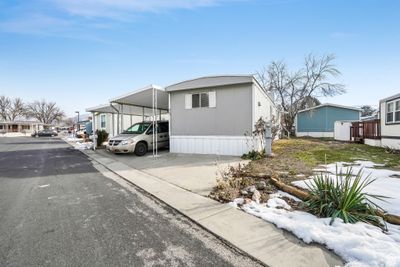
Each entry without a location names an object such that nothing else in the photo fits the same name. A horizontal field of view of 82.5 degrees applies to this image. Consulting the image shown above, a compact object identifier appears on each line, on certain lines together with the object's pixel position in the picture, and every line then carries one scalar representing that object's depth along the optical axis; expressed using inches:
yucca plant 131.3
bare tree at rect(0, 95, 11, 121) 2605.8
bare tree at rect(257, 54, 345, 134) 1191.6
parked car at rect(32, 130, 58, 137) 1588.8
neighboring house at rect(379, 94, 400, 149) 454.3
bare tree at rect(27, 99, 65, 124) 2891.2
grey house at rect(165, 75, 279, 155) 396.5
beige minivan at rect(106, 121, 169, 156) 445.7
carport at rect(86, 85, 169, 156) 459.0
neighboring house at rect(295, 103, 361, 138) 1059.9
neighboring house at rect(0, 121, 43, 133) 2268.7
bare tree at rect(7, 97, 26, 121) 2679.6
